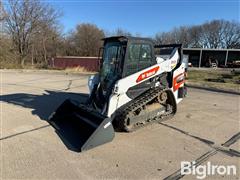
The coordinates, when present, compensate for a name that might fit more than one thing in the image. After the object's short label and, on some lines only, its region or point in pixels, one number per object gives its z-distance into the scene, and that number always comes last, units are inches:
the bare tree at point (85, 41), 1606.8
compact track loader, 183.5
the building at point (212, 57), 1540.4
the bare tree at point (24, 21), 1130.7
